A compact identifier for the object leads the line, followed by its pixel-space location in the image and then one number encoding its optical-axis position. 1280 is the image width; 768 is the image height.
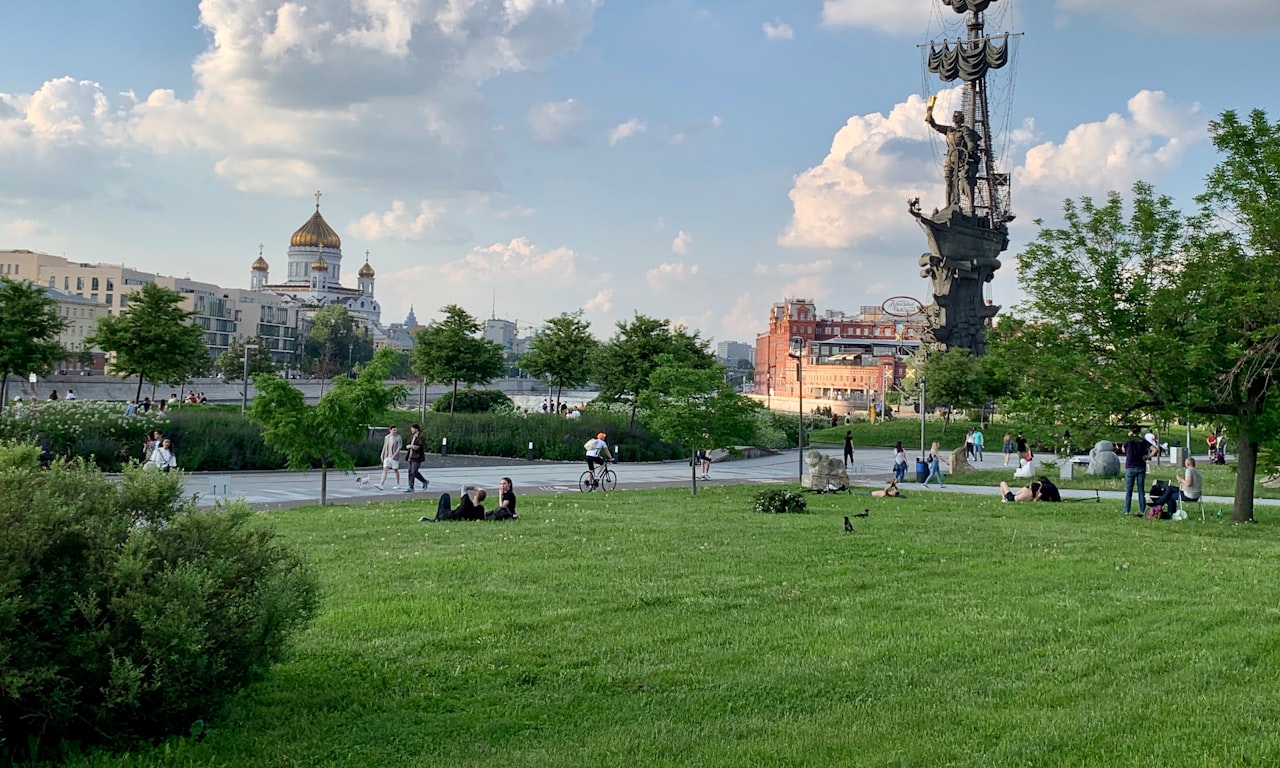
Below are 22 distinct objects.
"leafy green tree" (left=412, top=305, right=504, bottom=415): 50.06
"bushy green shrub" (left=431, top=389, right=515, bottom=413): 51.81
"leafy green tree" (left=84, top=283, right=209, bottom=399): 45.12
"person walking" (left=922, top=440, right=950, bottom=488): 31.14
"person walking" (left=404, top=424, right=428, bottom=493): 26.45
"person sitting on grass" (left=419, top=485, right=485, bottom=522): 18.34
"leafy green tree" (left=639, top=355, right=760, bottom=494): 24.08
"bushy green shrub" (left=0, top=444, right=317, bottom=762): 6.00
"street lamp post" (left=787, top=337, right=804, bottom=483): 38.53
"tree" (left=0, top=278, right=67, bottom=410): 40.72
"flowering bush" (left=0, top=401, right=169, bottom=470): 28.64
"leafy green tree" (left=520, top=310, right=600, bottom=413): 51.66
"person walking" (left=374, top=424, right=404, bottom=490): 27.22
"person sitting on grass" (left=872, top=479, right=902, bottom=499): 25.11
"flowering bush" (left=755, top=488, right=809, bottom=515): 20.06
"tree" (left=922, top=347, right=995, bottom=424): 54.56
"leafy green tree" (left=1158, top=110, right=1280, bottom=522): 17.11
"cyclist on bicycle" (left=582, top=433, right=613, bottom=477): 27.44
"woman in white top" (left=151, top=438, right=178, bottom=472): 24.02
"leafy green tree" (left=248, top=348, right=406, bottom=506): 21.64
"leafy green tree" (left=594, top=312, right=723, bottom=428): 47.19
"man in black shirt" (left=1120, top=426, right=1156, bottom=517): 20.77
